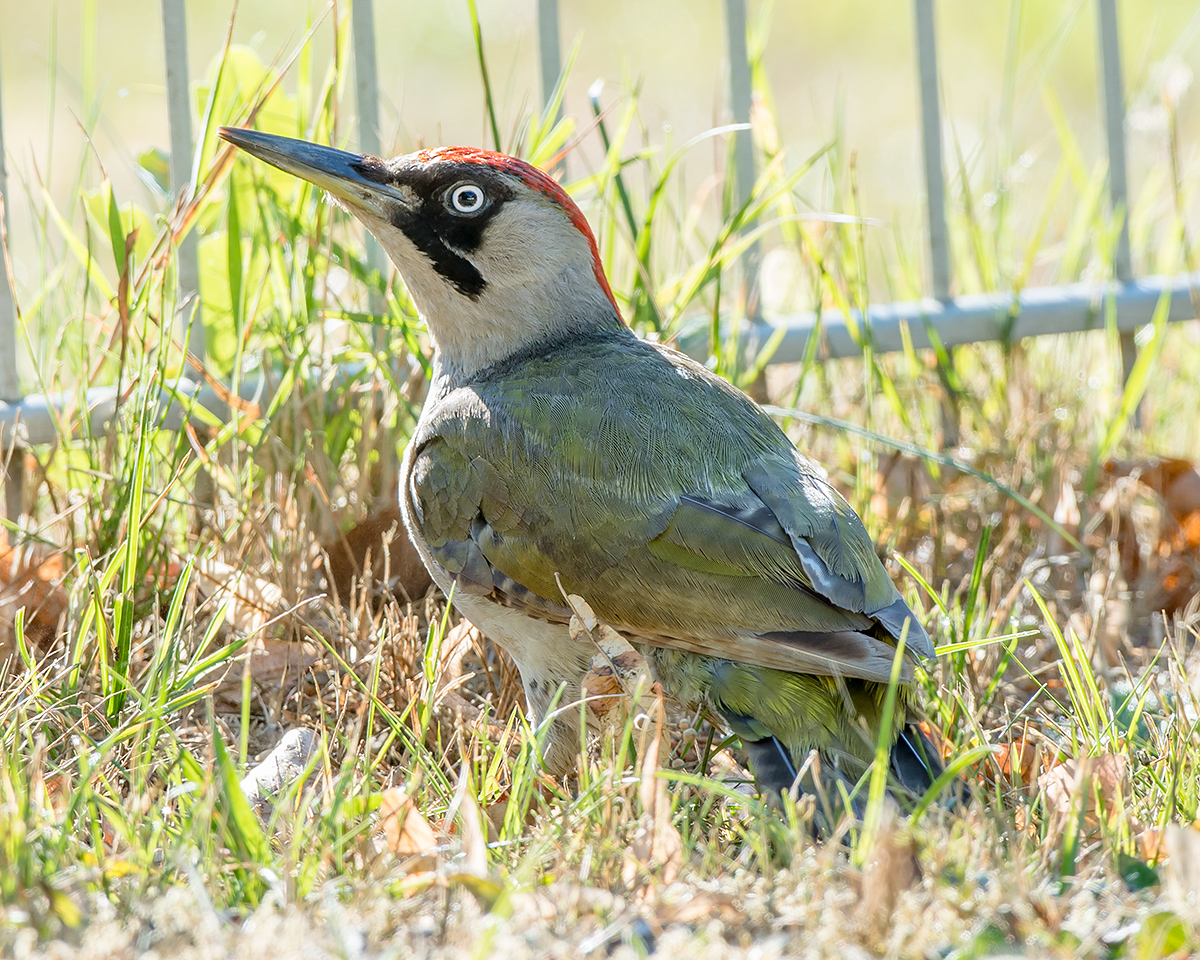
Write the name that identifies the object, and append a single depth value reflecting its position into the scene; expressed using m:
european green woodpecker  4.80
